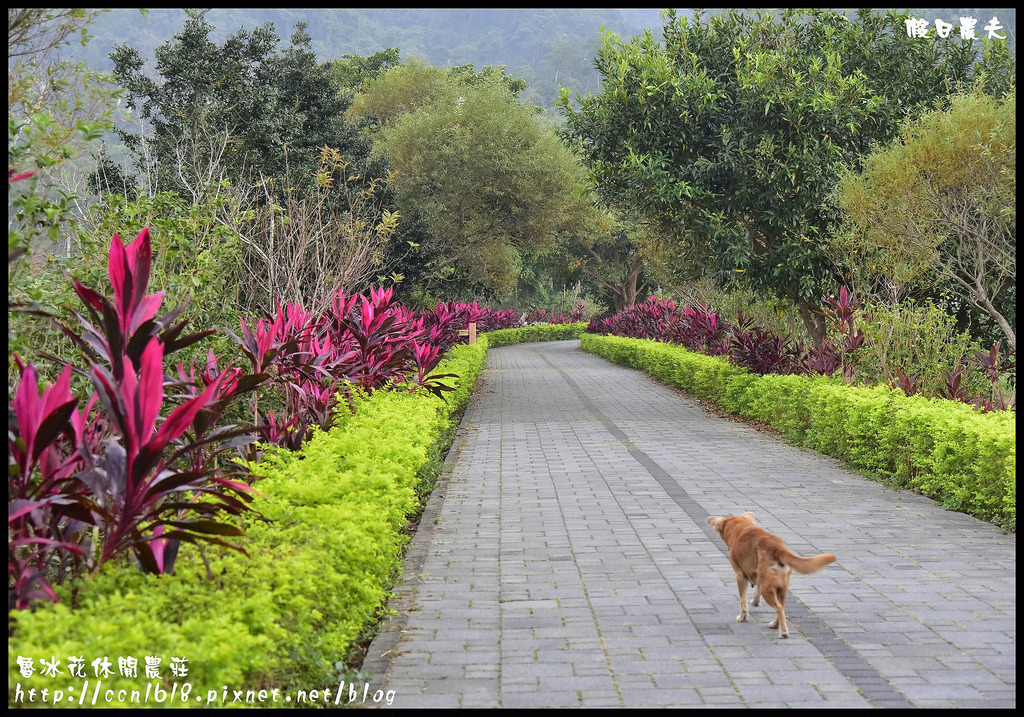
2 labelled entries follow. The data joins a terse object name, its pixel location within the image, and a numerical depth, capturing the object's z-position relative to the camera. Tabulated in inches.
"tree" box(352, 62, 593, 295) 919.0
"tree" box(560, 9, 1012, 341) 545.0
